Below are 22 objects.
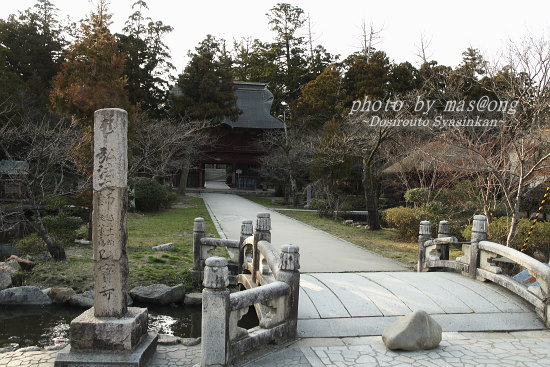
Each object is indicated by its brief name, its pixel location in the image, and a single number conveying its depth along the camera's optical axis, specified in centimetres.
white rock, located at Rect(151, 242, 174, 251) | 1311
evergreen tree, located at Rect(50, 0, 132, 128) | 1366
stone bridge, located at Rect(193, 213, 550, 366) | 512
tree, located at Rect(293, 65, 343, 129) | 2919
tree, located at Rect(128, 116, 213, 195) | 2239
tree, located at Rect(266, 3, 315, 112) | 3772
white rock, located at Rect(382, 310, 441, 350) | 562
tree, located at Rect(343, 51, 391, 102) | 3033
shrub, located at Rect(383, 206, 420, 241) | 1507
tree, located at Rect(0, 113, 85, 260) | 1112
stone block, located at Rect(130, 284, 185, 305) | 970
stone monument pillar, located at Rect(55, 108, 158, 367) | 538
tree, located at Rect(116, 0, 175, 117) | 3052
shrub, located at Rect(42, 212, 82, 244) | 1353
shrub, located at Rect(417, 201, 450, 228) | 1479
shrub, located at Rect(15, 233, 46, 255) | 1253
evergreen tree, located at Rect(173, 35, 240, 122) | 2889
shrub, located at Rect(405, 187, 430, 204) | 1716
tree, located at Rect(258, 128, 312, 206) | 2702
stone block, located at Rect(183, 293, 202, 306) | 985
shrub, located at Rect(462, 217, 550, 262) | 1159
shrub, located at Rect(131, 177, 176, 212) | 2194
